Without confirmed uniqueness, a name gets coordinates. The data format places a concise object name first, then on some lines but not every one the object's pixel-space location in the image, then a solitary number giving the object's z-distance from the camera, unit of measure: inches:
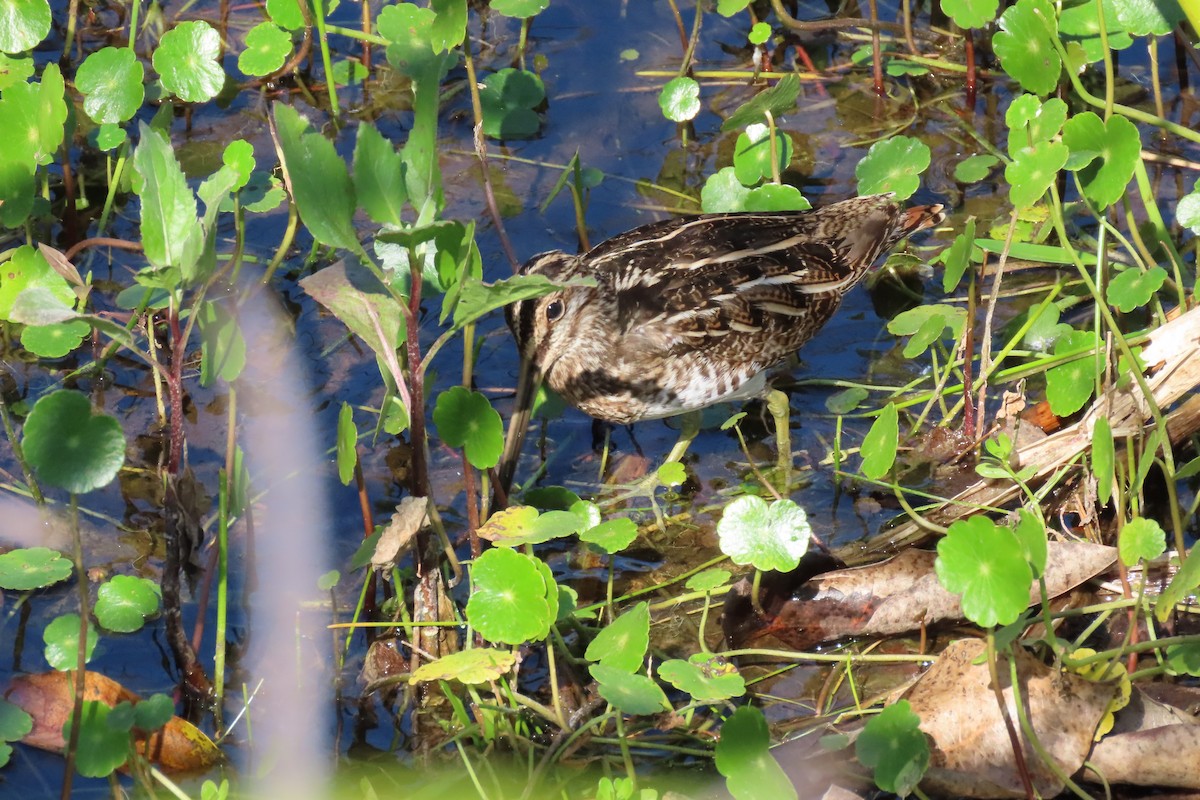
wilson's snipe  338.0
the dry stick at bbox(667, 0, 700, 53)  430.0
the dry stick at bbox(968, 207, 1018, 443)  308.8
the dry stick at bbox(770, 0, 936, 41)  431.8
